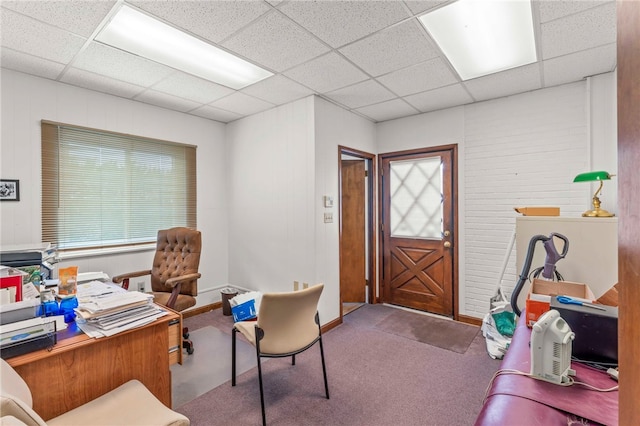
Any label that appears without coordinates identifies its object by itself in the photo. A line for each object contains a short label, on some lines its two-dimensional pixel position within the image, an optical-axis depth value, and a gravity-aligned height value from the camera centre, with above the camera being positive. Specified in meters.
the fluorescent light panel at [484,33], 1.89 +1.29
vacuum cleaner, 1.91 -0.34
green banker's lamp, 2.17 +0.23
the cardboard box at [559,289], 1.86 -0.50
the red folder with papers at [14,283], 1.47 -0.35
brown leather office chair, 2.81 -0.60
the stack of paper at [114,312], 1.47 -0.52
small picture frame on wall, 2.56 +0.22
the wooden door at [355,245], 4.34 -0.49
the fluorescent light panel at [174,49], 2.03 +1.30
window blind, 2.88 +0.30
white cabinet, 2.15 -0.29
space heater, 1.09 -0.52
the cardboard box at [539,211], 2.54 -0.01
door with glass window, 3.73 -0.24
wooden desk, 1.26 -0.72
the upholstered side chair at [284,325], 1.89 -0.76
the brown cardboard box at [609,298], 1.48 -0.45
